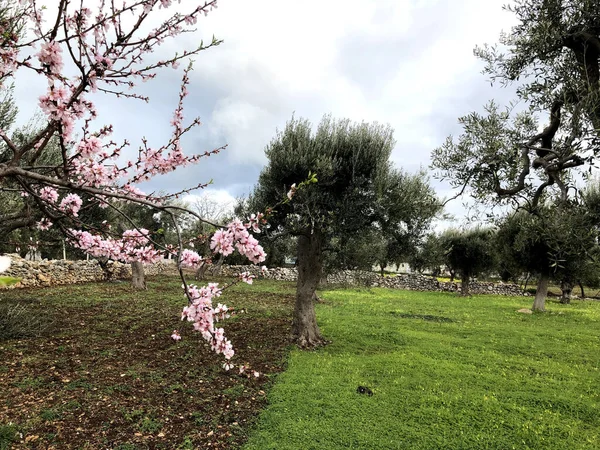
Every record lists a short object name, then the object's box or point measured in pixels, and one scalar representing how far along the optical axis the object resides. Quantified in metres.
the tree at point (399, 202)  10.39
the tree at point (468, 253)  29.19
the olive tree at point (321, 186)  10.14
